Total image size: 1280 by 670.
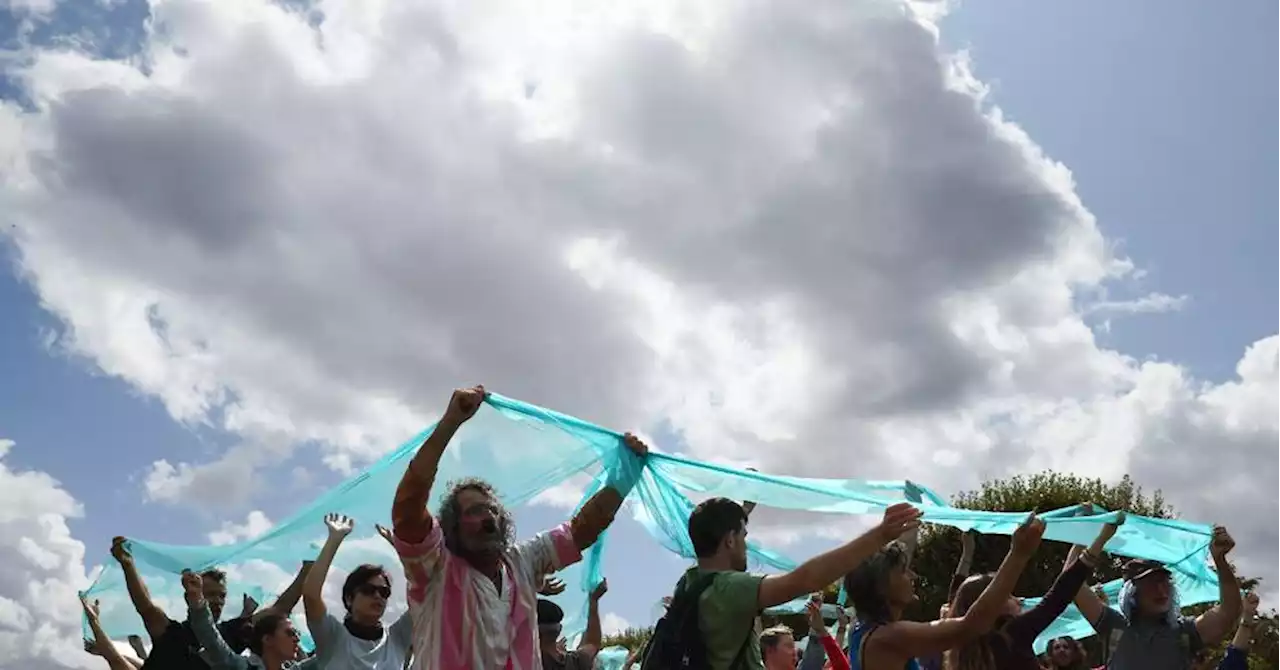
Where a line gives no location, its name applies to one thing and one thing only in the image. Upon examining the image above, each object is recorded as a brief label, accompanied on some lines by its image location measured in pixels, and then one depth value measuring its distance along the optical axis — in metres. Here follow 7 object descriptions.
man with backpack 3.65
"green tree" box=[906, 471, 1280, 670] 23.83
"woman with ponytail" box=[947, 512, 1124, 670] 4.84
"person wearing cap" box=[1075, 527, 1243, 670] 6.28
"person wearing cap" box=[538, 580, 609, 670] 6.30
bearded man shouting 3.99
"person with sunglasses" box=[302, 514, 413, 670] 5.48
